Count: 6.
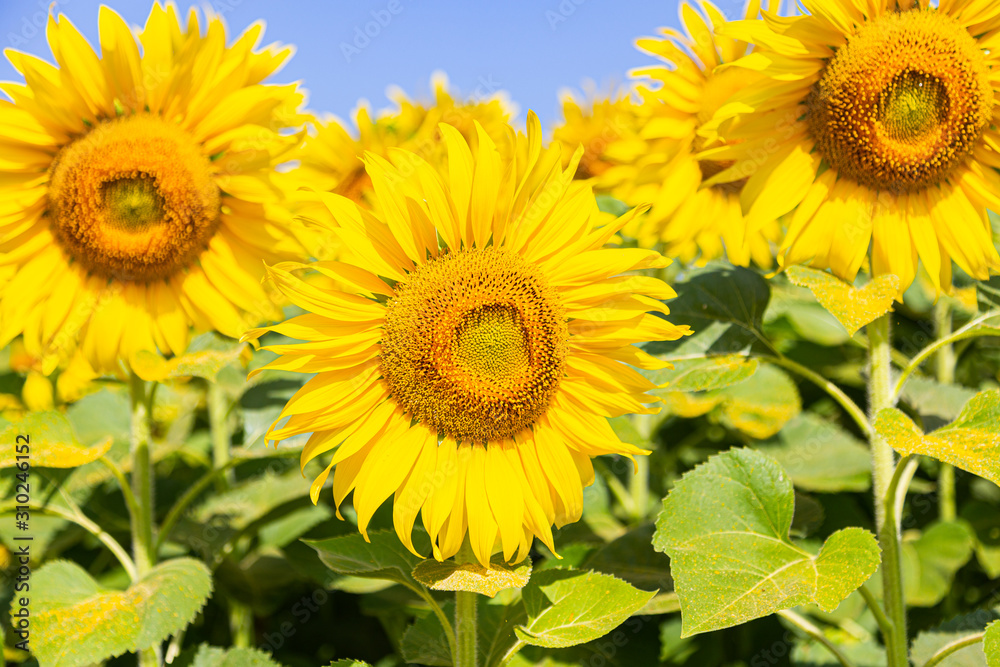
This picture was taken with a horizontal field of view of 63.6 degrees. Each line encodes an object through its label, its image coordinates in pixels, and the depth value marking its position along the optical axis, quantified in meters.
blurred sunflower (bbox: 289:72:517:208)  3.58
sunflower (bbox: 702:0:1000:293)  1.81
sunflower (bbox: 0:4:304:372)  2.08
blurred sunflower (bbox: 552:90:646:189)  3.70
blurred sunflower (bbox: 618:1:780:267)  2.48
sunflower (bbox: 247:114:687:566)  1.61
